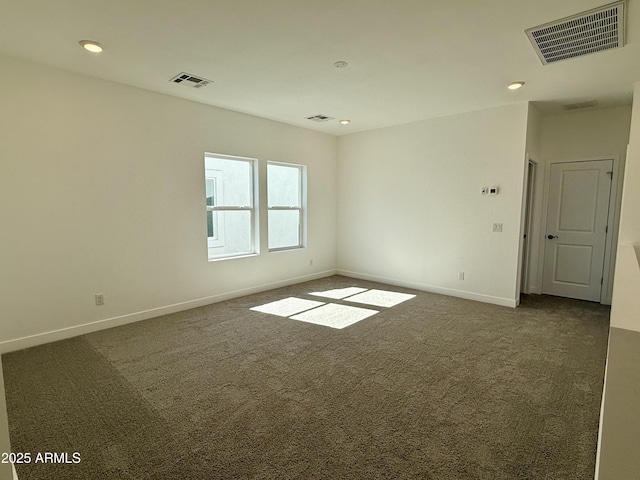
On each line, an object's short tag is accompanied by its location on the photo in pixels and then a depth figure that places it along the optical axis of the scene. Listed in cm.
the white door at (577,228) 468
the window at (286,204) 559
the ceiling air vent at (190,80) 345
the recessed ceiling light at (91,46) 273
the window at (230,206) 476
